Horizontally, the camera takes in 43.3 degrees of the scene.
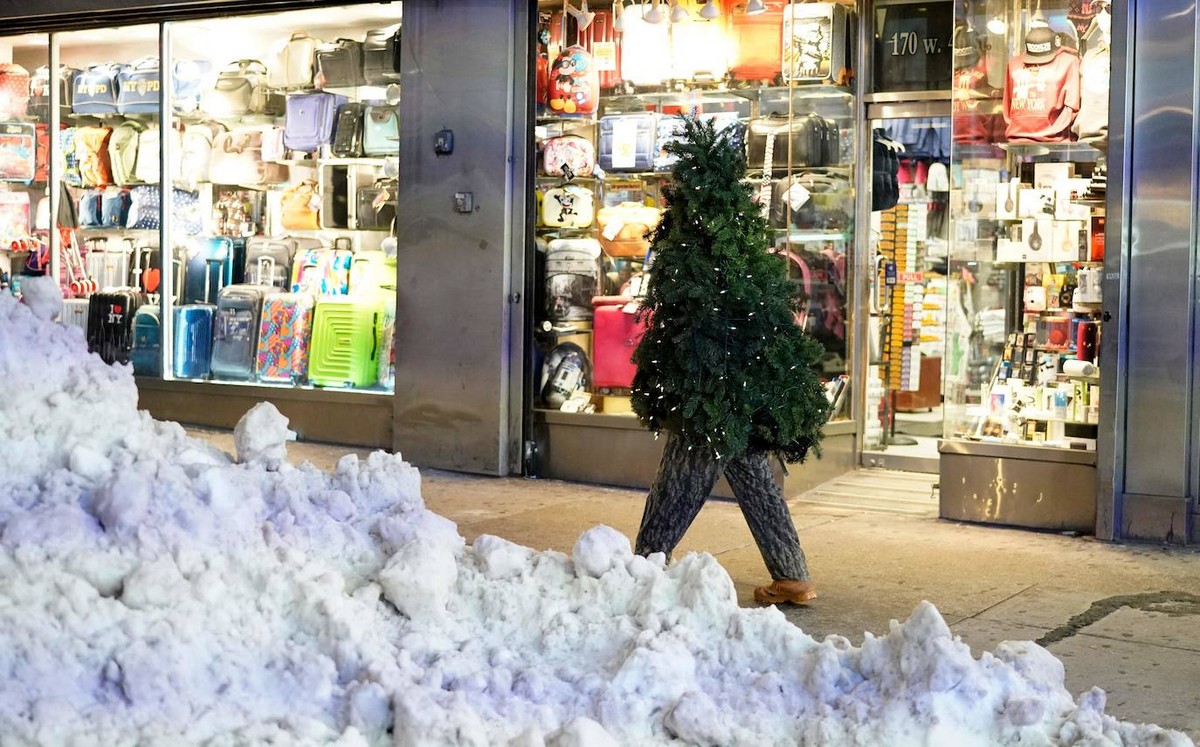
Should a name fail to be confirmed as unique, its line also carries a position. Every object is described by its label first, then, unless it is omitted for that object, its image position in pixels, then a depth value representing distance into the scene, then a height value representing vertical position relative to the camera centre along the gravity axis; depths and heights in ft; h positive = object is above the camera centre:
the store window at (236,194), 37.91 +2.55
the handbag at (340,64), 37.81 +5.71
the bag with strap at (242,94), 39.78 +5.21
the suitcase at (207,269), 40.83 +0.55
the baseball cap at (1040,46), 28.68 +4.88
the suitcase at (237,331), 40.04 -1.09
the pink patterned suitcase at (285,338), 39.01 -1.24
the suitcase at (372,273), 37.60 +0.47
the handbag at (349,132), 38.01 +4.01
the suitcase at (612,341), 33.94 -1.03
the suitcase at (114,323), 42.42 -1.00
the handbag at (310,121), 38.60 +4.38
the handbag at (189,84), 40.81 +5.56
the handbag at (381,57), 36.94 +5.77
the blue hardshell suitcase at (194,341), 41.06 -1.43
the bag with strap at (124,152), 42.22 +3.83
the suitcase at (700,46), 33.37 +5.54
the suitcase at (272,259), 39.55 +0.82
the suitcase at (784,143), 33.09 +3.40
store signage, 33.88 +5.76
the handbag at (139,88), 41.52 +5.55
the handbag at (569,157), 34.24 +3.12
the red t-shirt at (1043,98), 28.50 +3.87
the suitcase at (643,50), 33.83 +5.51
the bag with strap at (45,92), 43.75 +5.68
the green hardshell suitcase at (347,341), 37.78 -1.26
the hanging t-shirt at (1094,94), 27.94 +3.88
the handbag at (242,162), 39.99 +3.42
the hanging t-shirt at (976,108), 29.53 +3.77
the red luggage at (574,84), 34.24 +4.78
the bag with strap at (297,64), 38.78 +5.84
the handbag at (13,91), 44.83 +5.81
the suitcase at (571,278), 34.32 +0.38
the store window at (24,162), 44.47 +3.71
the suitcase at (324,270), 38.55 +0.54
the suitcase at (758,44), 32.96 +5.54
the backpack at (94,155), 42.91 +3.77
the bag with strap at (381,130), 37.22 +4.00
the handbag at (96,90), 42.47 +5.60
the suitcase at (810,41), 32.99 +5.62
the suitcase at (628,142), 33.83 +3.45
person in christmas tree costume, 21.48 -0.96
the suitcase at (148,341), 41.88 -1.45
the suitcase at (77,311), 43.27 -0.68
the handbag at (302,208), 38.99 +2.15
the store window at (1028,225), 28.30 +1.47
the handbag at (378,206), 37.47 +2.13
